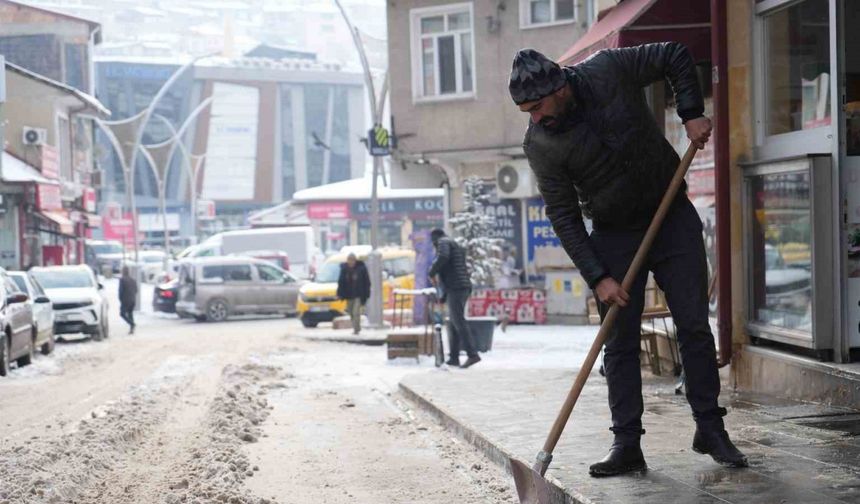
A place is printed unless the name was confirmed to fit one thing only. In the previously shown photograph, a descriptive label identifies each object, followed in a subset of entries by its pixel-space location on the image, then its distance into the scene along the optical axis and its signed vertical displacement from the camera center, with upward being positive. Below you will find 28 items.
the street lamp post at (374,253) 28.78 -0.32
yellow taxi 31.73 -1.12
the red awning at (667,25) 11.01 +1.71
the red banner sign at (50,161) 44.88 +2.87
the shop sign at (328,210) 61.38 +1.36
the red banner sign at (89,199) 54.62 +1.89
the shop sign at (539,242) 28.80 -0.16
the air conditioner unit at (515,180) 28.78 +1.21
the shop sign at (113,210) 57.08 +1.47
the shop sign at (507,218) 29.72 +0.39
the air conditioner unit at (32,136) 44.56 +3.66
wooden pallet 18.66 -1.48
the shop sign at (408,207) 65.03 +1.52
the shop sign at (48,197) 42.34 +1.57
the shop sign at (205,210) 68.88 +1.66
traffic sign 27.69 +2.04
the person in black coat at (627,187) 6.00 +0.21
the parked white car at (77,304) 27.95 -1.25
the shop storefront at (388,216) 62.44 +1.12
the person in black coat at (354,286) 27.22 -0.98
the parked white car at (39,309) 21.77 -1.06
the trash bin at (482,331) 18.41 -1.31
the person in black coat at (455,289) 17.12 -0.68
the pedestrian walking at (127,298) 32.09 -1.30
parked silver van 36.16 -1.29
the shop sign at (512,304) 28.09 -1.45
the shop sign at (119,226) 56.34 +0.76
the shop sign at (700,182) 11.97 +0.45
